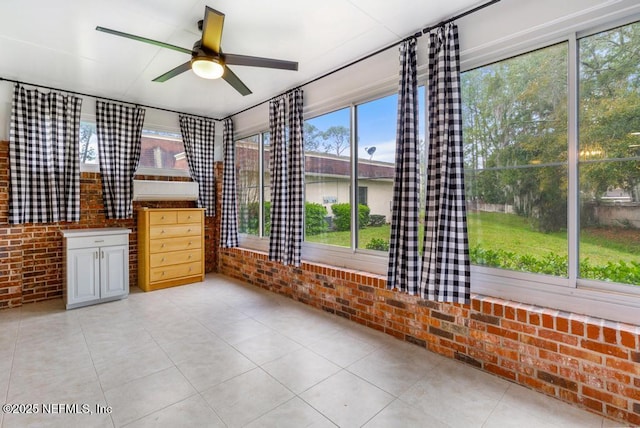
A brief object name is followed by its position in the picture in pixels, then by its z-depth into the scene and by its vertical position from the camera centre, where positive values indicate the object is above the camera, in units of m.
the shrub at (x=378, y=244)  3.05 -0.37
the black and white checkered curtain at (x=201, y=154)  4.81 +0.91
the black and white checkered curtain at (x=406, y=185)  2.50 +0.20
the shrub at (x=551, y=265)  1.86 -0.40
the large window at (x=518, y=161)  2.09 +0.35
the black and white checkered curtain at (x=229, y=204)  4.78 +0.09
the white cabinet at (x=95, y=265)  3.52 -0.67
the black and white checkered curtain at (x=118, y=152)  4.09 +0.81
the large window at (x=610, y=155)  1.83 +0.33
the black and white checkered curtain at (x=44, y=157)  3.52 +0.64
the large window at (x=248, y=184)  4.83 +0.42
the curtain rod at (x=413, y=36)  2.23 +1.49
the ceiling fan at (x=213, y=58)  1.99 +1.17
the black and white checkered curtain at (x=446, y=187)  2.25 +0.16
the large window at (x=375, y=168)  3.02 +0.43
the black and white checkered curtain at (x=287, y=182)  3.59 +0.34
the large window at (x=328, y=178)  3.40 +0.37
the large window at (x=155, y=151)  4.12 +0.89
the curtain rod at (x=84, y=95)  3.51 +1.52
